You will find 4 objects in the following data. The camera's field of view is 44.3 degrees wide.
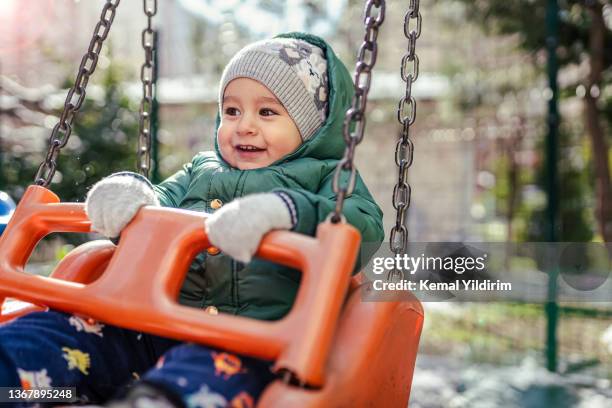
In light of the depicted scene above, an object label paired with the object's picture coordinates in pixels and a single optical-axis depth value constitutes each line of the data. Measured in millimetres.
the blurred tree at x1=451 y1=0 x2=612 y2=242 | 3580
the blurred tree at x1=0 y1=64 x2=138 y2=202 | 3547
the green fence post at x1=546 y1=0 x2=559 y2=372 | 3060
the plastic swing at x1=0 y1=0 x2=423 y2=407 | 876
